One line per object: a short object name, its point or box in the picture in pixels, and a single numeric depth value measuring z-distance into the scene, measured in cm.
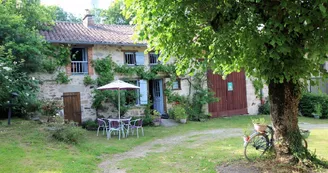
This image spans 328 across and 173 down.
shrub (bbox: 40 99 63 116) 1070
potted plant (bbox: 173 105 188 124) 1376
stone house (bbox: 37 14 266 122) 1238
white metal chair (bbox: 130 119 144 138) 1016
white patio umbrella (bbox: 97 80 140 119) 1019
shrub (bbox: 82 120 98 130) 1212
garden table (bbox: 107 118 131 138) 995
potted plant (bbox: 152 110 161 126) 1313
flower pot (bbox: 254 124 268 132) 607
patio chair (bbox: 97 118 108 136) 1052
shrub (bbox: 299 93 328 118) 1645
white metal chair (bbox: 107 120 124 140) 981
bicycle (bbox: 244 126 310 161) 593
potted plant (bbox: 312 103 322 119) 1609
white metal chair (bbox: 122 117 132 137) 1019
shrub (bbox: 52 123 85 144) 802
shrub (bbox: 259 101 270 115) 1702
